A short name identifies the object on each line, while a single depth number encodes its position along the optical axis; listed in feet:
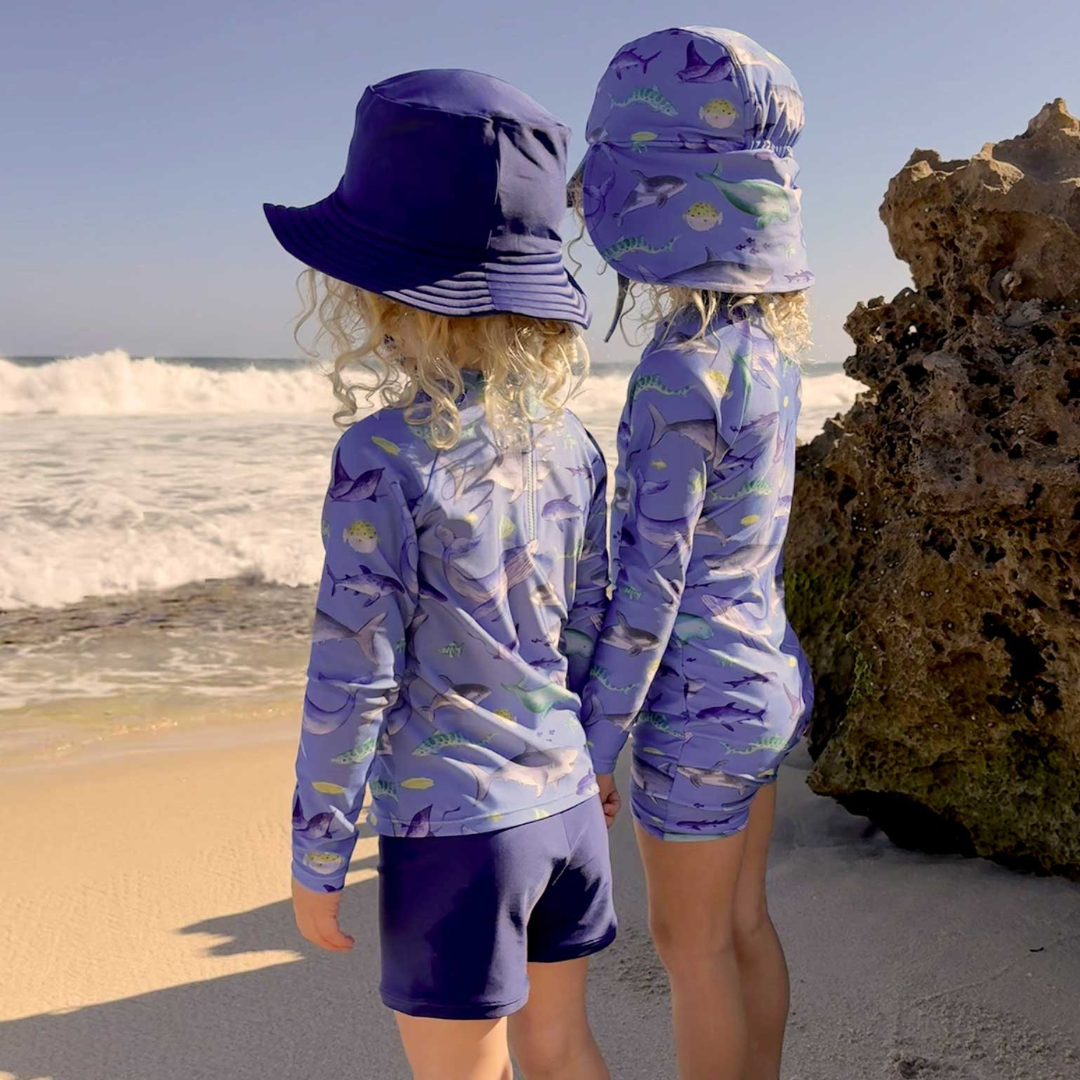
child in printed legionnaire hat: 6.07
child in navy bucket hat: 5.02
